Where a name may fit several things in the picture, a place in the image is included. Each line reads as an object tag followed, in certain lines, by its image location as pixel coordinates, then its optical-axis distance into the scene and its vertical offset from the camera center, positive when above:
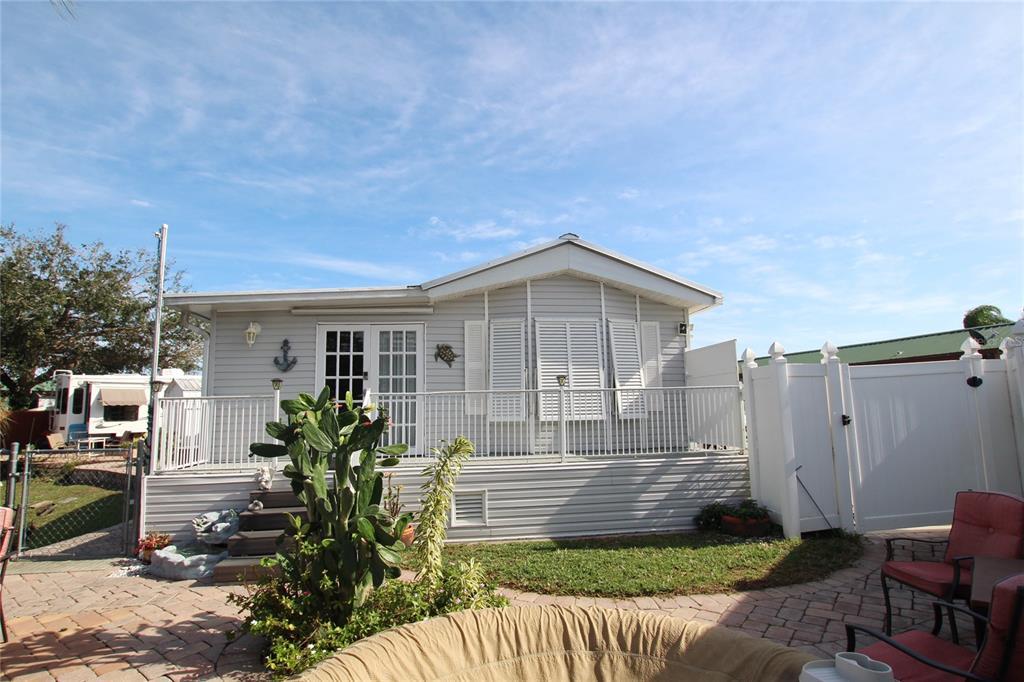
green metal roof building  11.88 +1.27
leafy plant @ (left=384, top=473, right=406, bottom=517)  6.80 -1.20
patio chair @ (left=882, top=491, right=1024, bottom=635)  3.77 -1.20
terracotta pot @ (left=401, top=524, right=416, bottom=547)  7.01 -1.74
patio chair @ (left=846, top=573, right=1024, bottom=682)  2.28 -1.15
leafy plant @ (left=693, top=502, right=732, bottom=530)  7.34 -1.66
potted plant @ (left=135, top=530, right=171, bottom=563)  6.62 -1.68
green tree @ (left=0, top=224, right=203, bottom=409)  20.16 +4.38
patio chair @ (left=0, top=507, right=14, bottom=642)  4.53 -1.04
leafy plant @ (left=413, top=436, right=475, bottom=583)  4.07 -0.87
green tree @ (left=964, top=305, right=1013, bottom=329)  15.18 +2.35
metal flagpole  7.04 +0.04
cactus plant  3.74 -0.74
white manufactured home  7.42 +0.40
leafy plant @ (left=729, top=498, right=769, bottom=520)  6.98 -1.53
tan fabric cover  2.49 -1.24
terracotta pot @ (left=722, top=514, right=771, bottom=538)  6.83 -1.69
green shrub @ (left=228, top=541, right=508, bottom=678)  3.58 -1.49
